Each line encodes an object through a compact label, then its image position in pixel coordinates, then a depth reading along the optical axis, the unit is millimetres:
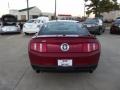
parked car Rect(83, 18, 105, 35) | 8658
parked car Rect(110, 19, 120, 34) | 8987
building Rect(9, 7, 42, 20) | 27225
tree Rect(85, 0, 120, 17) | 21797
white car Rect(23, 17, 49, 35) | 8927
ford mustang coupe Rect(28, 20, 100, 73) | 2472
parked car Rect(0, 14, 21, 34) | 9203
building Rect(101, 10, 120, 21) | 27542
